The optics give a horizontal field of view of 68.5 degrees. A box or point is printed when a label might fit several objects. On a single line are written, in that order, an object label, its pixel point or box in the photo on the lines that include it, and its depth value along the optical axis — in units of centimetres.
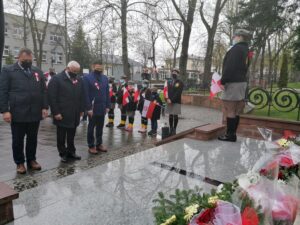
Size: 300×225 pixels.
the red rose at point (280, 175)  159
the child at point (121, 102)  689
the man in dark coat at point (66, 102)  372
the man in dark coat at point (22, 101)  320
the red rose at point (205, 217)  107
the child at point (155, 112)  628
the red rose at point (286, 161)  171
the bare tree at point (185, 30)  1186
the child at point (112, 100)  713
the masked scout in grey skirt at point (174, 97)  576
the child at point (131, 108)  667
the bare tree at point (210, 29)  1479
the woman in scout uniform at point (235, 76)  384
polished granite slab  204
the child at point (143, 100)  648
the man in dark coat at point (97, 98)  433
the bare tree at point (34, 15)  2235
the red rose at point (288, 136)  273
